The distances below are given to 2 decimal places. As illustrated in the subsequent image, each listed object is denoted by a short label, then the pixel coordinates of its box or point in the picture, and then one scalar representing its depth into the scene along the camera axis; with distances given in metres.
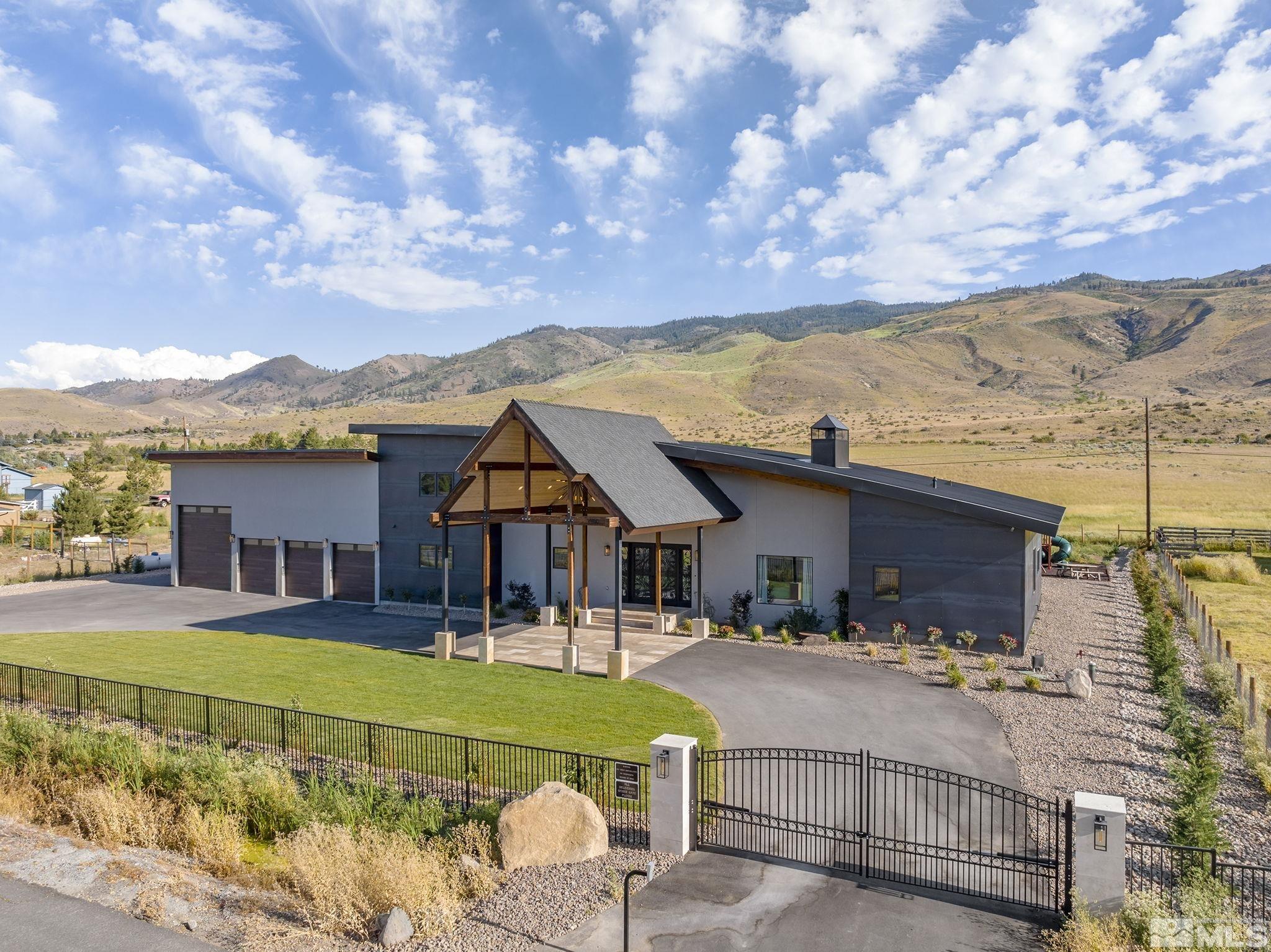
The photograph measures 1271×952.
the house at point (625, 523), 21.52
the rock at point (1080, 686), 17.30
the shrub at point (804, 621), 23.98
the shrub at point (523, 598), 28.06
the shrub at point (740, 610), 25.02
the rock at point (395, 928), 8.61
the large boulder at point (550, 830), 10.12
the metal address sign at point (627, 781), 10.38
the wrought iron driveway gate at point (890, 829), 9.56
